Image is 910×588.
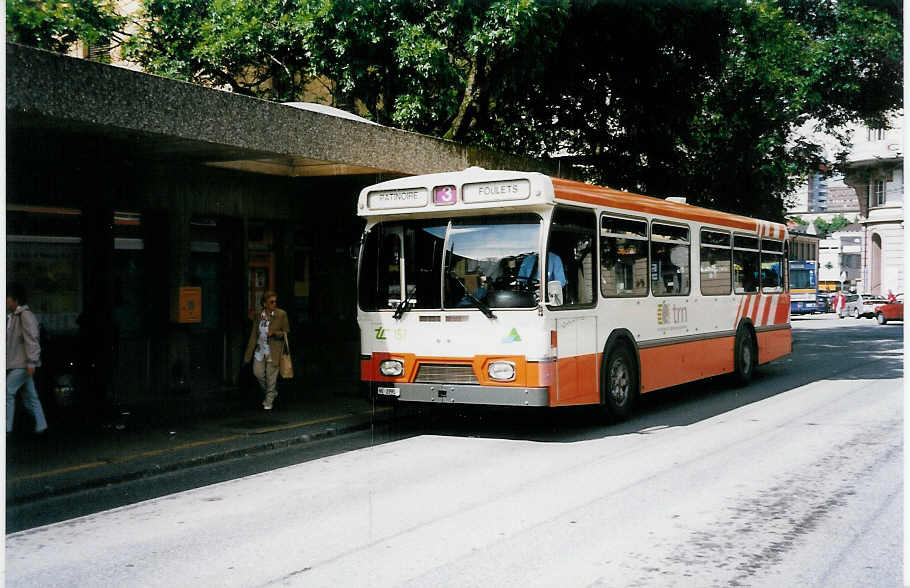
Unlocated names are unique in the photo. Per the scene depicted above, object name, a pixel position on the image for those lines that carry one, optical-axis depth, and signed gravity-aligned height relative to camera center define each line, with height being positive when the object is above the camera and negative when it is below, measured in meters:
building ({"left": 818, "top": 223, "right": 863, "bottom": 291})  63.88 +2.57
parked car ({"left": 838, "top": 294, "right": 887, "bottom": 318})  47.06 -0.51
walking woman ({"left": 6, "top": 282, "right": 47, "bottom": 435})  9.91 -0.53
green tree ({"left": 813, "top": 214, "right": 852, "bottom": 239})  88.12 +7.07
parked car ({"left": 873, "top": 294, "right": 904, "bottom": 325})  41.31 -0.71
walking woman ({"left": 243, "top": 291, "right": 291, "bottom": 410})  12.76 -0.67
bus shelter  9.80 +1.22
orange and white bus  10.15 +0.06
